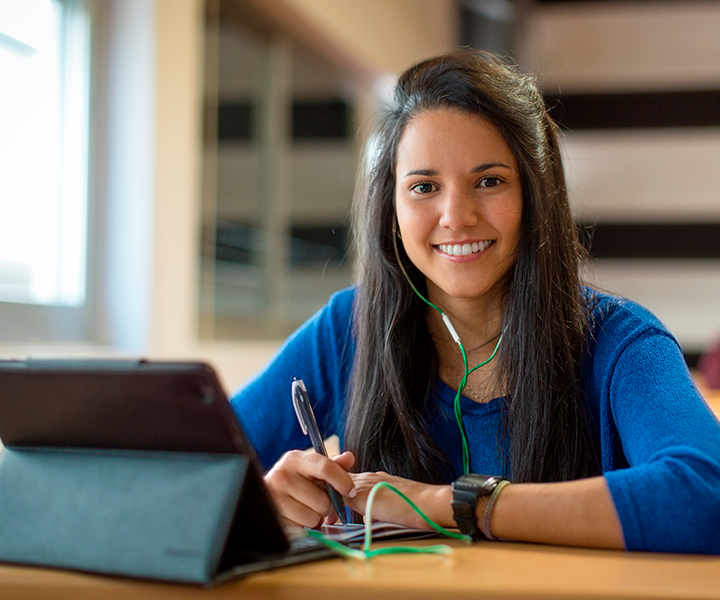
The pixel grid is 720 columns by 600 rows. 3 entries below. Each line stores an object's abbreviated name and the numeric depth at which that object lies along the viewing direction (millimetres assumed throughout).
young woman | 1166
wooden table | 682
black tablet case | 718
